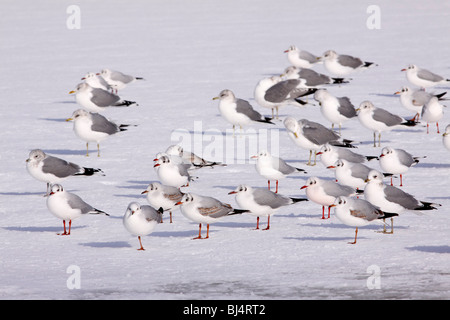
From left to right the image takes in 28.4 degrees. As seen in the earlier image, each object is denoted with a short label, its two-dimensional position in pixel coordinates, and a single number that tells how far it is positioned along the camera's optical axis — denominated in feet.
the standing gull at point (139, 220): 34.71
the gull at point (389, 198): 37.14
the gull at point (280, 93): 63.57
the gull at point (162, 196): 38.86
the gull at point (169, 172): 43.19
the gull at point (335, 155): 45.44
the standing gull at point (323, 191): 38.91
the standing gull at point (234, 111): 58.65
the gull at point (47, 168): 44.27
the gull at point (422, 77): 70.03
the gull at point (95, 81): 71.56
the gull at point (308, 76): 71.20
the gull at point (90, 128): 54.19
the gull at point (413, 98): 59.88
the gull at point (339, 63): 77.87
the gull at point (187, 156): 46.91
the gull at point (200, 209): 36.45
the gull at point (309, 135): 50.72
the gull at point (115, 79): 74.28
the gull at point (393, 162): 44.45
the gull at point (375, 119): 54.65
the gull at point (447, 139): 48.83
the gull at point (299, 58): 82.64
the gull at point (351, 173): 41.55
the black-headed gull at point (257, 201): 37.73
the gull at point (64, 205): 37.42
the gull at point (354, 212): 35.29
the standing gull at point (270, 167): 44.29
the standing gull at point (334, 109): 57.11
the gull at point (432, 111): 56.44
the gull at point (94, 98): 63.77
